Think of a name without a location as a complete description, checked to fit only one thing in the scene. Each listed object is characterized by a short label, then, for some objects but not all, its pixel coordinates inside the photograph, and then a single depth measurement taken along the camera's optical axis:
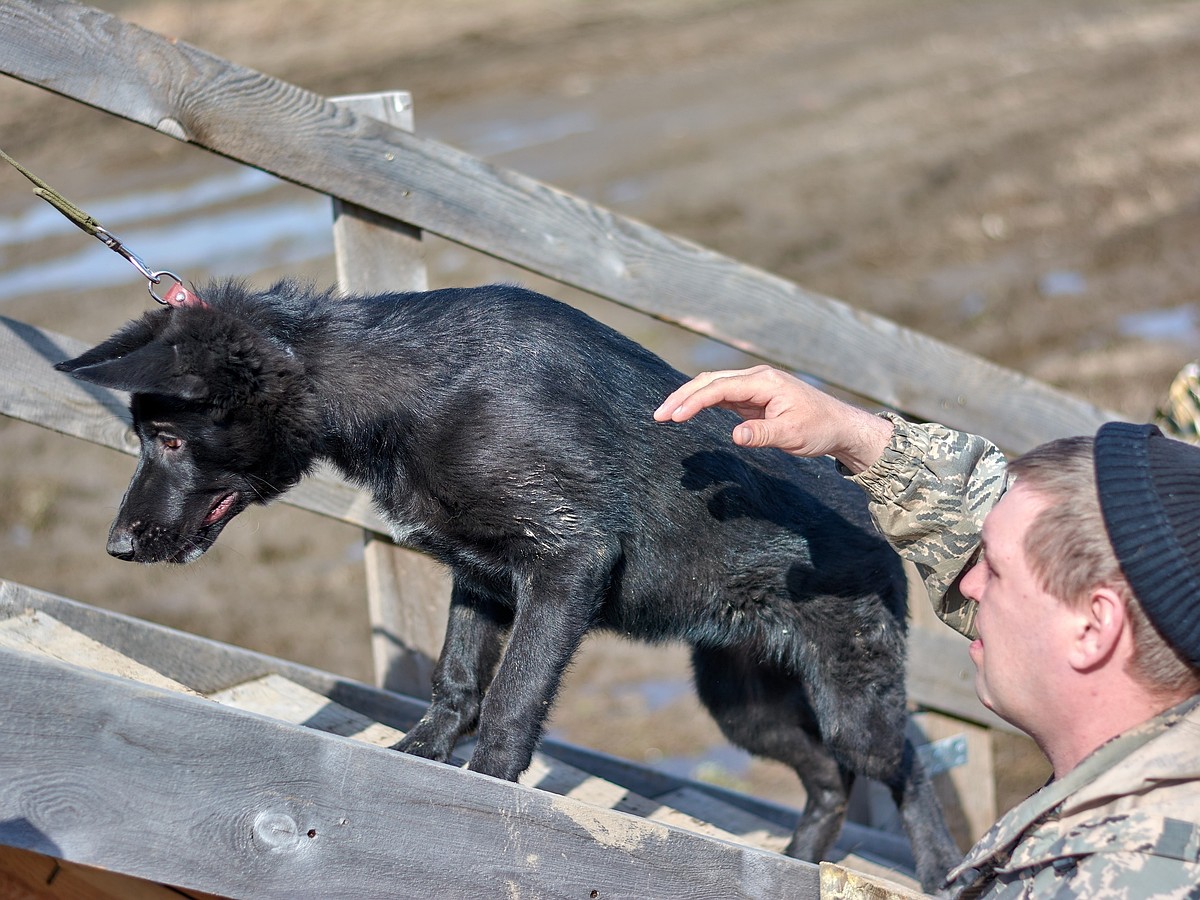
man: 1.81
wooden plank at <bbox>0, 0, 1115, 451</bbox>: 3.00
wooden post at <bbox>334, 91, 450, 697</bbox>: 3.50
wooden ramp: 1.92
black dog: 2.89
